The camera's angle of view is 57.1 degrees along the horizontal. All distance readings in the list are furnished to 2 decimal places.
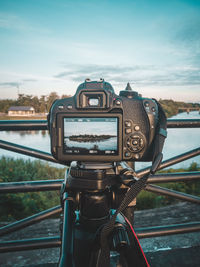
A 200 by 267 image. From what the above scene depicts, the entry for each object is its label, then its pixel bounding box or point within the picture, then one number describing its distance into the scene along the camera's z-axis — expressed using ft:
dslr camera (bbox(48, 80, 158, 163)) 0.68
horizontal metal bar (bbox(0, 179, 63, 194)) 1.10
